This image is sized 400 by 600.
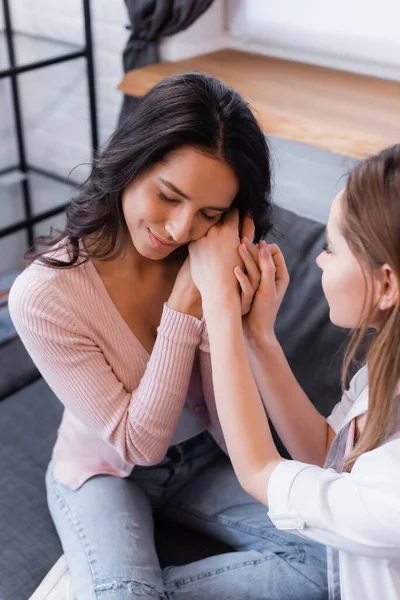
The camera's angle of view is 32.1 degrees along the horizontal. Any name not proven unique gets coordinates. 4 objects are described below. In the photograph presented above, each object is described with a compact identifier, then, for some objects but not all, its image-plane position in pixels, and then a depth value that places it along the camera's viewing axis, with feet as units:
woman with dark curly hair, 3.39
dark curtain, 6.39
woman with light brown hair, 2.83
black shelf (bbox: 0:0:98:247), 7.32
